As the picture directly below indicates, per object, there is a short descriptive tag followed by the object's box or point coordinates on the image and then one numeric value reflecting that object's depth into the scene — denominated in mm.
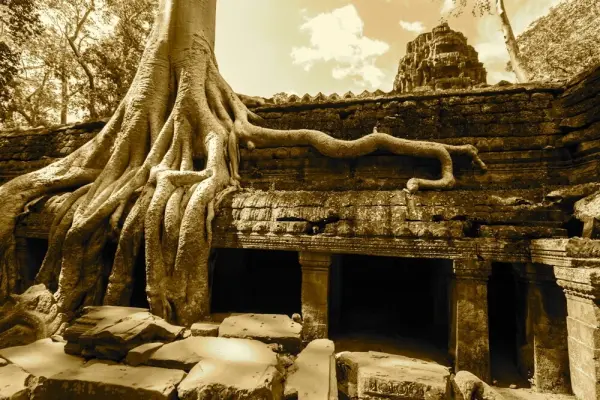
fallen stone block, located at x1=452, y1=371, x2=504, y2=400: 2350
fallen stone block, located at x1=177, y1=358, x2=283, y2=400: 1539
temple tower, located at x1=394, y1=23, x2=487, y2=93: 10141
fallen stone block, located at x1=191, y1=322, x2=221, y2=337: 2566
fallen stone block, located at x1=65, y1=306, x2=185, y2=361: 2039
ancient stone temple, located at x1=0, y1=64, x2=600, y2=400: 2012
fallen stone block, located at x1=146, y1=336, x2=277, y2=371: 1872
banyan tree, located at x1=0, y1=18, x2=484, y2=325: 3529
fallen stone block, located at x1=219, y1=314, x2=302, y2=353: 2385
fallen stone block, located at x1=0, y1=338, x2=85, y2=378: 1854
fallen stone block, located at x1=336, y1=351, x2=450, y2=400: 2045
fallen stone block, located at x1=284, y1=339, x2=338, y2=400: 1829
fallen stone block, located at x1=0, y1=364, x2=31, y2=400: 1570
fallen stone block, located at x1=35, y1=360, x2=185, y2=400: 1587
